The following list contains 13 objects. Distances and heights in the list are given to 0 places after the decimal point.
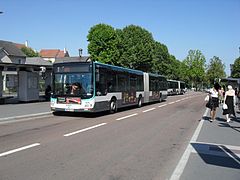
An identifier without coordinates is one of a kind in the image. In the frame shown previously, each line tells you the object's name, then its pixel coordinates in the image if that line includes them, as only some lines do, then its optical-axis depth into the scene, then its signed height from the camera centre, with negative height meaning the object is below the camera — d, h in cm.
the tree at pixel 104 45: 5670 +760
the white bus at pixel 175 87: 6065 +1
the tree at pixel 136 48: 5883 +730
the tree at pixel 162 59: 8485 +769
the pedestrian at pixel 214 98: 1579 -53
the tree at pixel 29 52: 11694 +1284
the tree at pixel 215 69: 11749 +693
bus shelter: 2617 +59
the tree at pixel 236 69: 8325 +496
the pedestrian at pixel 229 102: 1563 -72
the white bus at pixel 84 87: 1608 -4
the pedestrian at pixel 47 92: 3102 -58
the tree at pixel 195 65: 10919 +786
